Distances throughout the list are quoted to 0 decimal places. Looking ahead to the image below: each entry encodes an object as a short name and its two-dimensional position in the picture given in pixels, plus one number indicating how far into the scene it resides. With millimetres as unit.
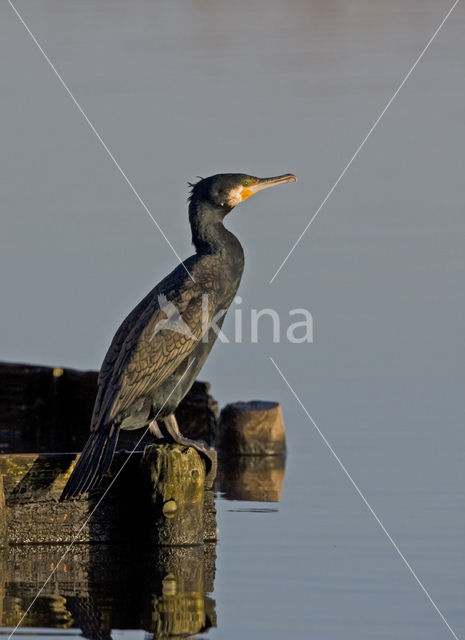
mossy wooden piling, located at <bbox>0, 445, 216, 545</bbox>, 18812
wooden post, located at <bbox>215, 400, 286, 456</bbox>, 27812
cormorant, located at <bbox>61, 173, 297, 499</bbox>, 18766
